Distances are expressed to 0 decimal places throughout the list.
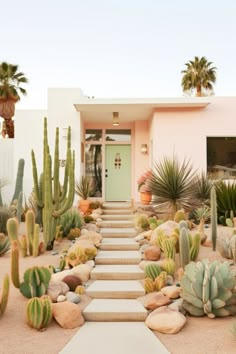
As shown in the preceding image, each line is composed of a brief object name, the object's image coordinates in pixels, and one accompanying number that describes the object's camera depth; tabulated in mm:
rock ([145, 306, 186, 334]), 5562
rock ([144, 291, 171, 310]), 6246
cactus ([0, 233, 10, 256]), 9062
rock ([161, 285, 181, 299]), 6516
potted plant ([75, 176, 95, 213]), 13492
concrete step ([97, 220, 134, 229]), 11820
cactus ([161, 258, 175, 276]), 7398
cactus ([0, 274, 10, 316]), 5646
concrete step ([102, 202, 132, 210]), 13584
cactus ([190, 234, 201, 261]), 7949
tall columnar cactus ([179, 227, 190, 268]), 7375
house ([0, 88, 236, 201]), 13477
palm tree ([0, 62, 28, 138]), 24203
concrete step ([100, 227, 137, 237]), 10828
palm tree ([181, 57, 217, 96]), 29922
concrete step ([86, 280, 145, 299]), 6867
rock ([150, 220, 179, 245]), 9148
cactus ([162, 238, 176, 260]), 7993
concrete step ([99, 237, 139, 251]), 9664
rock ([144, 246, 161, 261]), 8398
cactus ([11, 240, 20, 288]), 6328
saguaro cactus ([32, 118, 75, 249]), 8789
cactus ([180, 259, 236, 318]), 5844
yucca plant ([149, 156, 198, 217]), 10945
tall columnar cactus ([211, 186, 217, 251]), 8688
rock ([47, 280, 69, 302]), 6363
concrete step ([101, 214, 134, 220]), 12555
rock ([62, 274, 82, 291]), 6969
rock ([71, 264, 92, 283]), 7507
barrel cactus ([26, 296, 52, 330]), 5512
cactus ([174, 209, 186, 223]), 10203
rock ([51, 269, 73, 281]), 7215
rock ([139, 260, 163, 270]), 7962
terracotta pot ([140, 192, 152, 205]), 13605
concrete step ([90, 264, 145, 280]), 7763
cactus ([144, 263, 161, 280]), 7249
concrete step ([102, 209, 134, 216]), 13109
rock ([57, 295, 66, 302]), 6316
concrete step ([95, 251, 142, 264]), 8609
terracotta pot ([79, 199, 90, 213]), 13112
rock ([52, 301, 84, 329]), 5723
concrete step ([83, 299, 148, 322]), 6074
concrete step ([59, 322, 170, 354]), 4904
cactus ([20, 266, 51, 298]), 6301
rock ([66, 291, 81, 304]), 6433
